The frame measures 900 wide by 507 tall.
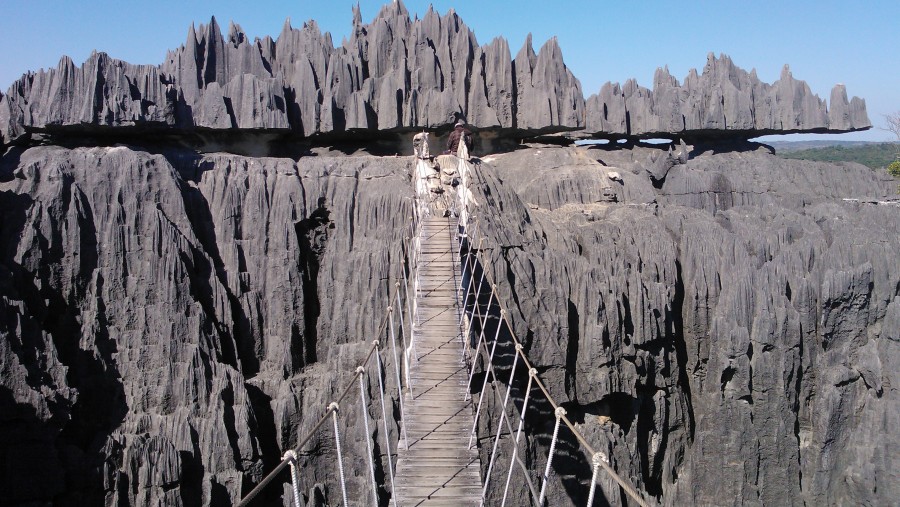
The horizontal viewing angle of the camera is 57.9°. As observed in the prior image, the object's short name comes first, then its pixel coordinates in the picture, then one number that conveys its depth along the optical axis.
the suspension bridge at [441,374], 9.97
